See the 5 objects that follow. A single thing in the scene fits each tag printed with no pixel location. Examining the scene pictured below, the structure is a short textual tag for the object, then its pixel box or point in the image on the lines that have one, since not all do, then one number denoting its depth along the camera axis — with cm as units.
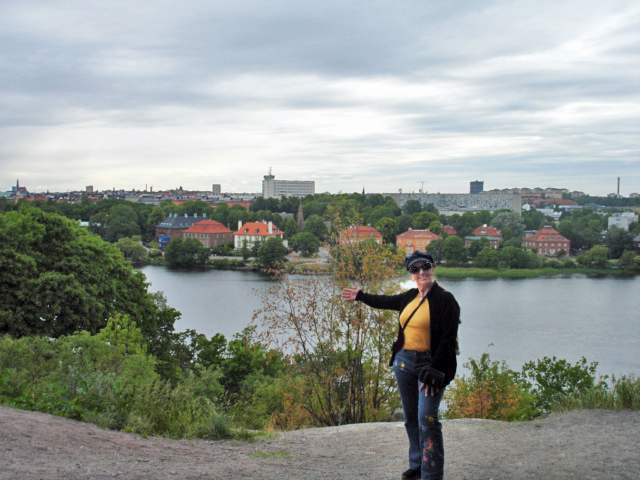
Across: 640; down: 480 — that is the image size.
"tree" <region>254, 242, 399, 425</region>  638
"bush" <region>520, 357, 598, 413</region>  809
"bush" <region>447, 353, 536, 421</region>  604
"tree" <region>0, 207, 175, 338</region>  1148
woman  292
